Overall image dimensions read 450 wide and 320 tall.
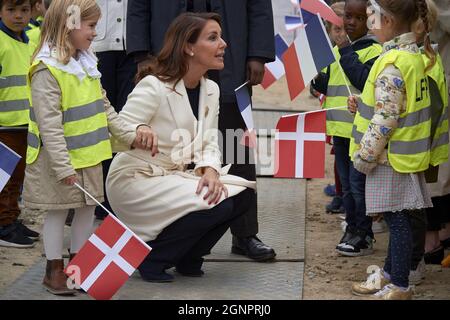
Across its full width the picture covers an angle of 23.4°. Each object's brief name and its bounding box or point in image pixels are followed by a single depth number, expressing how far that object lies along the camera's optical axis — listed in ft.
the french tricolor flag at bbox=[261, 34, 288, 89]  25.46
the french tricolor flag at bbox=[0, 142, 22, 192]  17.08
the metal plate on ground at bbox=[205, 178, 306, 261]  21.24
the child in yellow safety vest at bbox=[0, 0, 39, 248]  21.67
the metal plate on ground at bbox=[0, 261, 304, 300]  18.04
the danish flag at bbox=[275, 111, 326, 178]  20.67
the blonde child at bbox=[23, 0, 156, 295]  17.46
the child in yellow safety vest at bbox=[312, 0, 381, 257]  20.90
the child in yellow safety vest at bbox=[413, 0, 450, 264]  17.85
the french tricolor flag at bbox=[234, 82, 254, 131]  20.51
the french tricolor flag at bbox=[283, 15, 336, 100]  20.80
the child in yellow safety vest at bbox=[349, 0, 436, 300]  17.30
